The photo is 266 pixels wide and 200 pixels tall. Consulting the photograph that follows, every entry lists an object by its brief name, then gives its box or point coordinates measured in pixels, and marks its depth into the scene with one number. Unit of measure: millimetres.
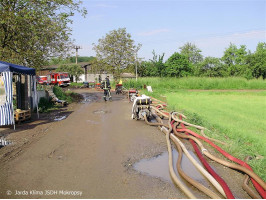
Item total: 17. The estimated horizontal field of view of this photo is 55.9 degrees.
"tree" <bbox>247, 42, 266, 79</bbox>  50472
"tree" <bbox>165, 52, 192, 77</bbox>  52238
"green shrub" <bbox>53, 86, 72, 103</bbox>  19806
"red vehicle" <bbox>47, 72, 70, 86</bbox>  39312
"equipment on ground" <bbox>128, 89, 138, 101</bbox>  19766
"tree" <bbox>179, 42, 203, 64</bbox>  87312
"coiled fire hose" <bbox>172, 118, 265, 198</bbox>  4420
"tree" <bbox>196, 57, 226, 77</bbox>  57062
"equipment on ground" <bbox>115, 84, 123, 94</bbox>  28672
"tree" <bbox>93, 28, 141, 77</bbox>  45375
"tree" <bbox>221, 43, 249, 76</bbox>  56531
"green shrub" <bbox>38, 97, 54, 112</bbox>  14766
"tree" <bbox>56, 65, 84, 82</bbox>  54219
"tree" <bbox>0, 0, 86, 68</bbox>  13758
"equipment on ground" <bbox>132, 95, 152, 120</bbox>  11000
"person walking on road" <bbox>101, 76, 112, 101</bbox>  18448
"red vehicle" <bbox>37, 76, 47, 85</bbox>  40125
